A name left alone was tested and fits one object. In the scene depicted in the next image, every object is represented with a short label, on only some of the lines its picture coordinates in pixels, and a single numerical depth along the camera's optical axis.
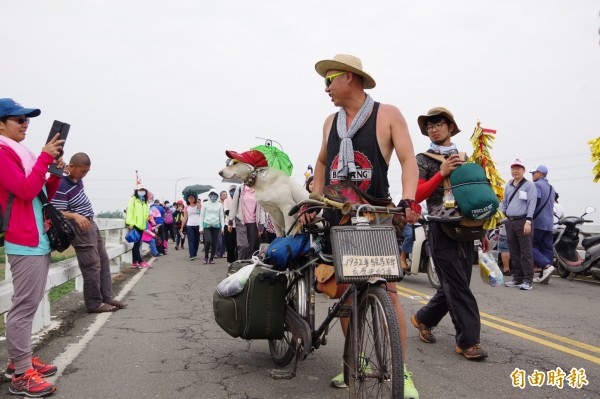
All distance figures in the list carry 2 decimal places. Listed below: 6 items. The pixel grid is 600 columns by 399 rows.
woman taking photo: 3.53
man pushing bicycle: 3.51
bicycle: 2.68
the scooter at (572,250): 9.40
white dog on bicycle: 4.72
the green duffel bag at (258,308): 3.78
